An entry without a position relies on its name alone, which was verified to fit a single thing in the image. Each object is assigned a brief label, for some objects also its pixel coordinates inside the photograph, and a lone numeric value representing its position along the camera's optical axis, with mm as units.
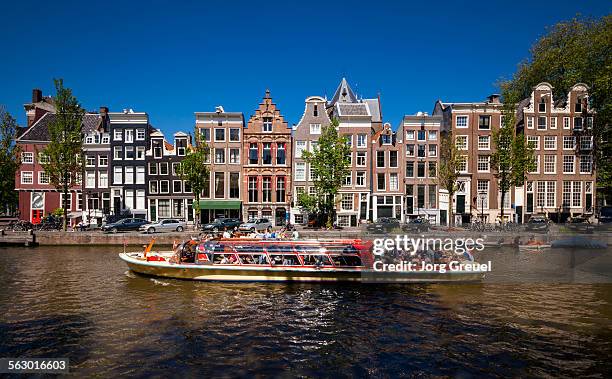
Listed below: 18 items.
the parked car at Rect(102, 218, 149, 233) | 40438
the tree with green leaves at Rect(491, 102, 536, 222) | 44469
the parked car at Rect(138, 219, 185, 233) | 40938
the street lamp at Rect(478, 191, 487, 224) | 51844
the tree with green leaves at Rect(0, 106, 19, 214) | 51312
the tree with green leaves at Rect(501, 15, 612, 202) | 50594
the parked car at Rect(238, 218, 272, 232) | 40853
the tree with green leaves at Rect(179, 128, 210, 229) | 43719
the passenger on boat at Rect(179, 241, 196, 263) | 23359
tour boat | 22281
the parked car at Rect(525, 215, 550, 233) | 37531
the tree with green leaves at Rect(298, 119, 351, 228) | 43406
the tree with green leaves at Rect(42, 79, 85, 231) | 39125
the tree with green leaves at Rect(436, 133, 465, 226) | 44656
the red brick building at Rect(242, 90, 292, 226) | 50469
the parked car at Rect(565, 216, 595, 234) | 34050
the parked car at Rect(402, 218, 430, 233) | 39281
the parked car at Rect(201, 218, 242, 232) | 41753
